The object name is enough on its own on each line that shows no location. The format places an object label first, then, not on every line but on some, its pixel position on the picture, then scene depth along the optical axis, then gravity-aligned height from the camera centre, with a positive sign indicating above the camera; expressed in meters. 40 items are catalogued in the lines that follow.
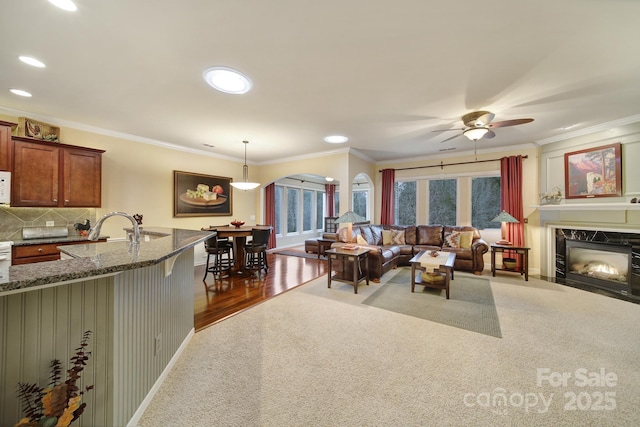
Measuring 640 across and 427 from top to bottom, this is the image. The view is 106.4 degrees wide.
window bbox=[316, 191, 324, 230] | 10.03 +0.26
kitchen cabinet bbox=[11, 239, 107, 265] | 3.06 -0.49
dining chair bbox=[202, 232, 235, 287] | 4.50 -0.65
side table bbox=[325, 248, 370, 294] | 3.88 -0.87
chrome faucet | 1.48 -0.09
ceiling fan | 3.13 +1.24
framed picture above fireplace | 3.88 +0.75
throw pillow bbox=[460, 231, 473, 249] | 5.18 -0.51
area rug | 2.83 -1.24
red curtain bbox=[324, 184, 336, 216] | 10.03 +0.78
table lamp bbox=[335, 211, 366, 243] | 4.09 -0.04
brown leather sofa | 4.50 -0.66
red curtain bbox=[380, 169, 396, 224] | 6.54 +0.54
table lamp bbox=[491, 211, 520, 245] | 4.74 -0.06
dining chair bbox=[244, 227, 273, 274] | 4.53 -0.52
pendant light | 4.91 +0.64
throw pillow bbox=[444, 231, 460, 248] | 5.35 -0.54
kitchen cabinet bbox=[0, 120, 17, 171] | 3.02 +0.90
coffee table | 3.58 -0.80
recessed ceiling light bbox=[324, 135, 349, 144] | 4.56 +1.50
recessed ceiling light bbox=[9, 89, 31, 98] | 2.79 +1.46
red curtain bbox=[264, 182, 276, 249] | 7.29 +0.30
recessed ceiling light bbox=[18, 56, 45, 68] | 2.17 +1.44
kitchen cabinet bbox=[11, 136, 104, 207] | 3.21 +0.60
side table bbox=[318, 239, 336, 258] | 6.58 -0.80
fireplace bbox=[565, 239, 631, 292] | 3.77 -0.82
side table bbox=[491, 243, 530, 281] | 4.57 -0.75
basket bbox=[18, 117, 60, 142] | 3.35 +1.24
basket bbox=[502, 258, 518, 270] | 4.69 -0.94
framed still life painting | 5.21 +0.49
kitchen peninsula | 1.02 -0.55
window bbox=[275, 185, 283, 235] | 8.14 +0.23
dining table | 4.54 -0.61
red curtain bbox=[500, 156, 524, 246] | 5.03 +0.45
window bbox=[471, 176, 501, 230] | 5.57 +0.35
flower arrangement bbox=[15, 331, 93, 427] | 0.95 -0.78
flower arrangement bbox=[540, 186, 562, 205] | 4.57 +0.36
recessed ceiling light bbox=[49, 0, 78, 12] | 1.57 +1.41
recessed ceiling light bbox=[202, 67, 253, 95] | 2.38 +1.44
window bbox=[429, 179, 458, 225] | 6.02 +0.38
